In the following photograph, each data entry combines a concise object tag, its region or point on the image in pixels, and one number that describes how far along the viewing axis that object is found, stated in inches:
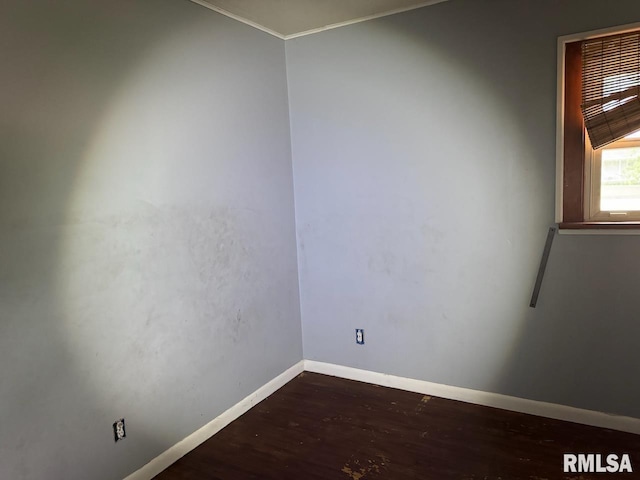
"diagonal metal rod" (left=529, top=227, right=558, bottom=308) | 102.3
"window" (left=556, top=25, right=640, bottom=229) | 91.6
